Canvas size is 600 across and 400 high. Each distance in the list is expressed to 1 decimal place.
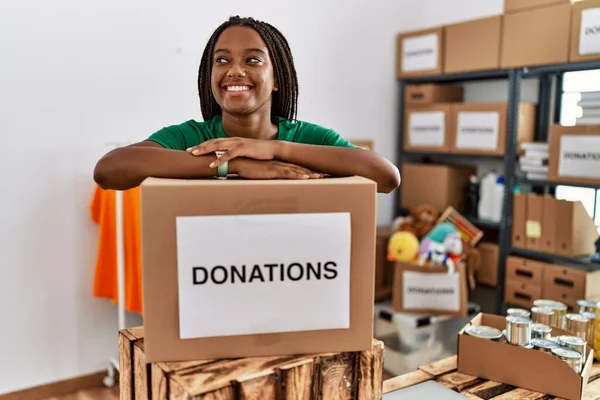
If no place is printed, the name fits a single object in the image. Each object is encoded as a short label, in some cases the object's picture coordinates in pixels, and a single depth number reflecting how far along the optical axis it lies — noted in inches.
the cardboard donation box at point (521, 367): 50.4
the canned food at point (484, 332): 55.5
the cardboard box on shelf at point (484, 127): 123.3
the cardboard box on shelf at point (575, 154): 105.3
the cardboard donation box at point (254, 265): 32.4
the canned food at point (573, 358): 50.2
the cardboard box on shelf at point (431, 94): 140.8
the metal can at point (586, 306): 63.3
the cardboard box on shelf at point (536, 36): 109.9
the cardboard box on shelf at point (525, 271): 115.0
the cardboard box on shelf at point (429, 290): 122.3
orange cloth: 102.3
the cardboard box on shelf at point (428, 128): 136.3
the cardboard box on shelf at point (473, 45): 123.0
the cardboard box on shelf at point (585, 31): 104.3
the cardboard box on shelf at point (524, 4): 112.0
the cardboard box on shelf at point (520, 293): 116.0
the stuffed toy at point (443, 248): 121.5
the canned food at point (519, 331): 52.7
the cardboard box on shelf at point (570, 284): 106.7
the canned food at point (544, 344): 52.1
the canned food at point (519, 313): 59.0
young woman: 37.8
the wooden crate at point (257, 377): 31.5
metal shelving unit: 119.7
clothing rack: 100.5
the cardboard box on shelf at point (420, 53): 136.2
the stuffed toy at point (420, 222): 134.0
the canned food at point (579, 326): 58.6
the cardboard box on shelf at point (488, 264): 127.4
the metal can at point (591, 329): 59.8
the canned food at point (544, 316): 60.4
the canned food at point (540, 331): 55.4
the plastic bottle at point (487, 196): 130.4
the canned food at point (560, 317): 61.5
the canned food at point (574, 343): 52.2
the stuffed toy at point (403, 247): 125.4
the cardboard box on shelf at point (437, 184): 137.3
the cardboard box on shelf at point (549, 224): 111.4
